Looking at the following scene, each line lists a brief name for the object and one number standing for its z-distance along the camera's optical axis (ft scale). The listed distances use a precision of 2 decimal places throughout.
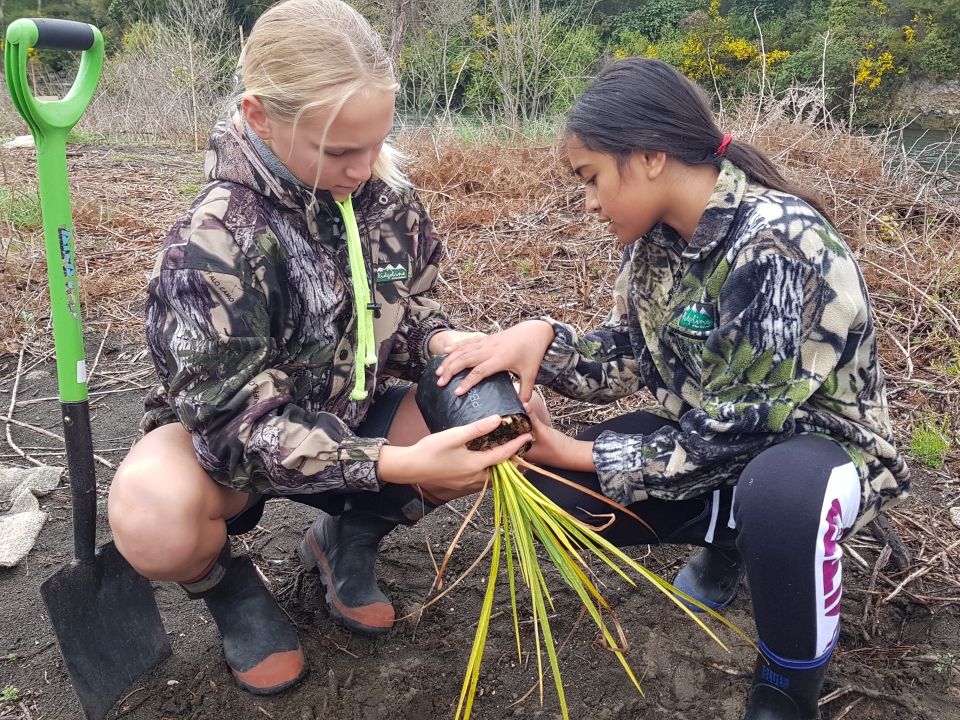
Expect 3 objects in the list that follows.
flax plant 5.00
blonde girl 4.85
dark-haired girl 4.79
